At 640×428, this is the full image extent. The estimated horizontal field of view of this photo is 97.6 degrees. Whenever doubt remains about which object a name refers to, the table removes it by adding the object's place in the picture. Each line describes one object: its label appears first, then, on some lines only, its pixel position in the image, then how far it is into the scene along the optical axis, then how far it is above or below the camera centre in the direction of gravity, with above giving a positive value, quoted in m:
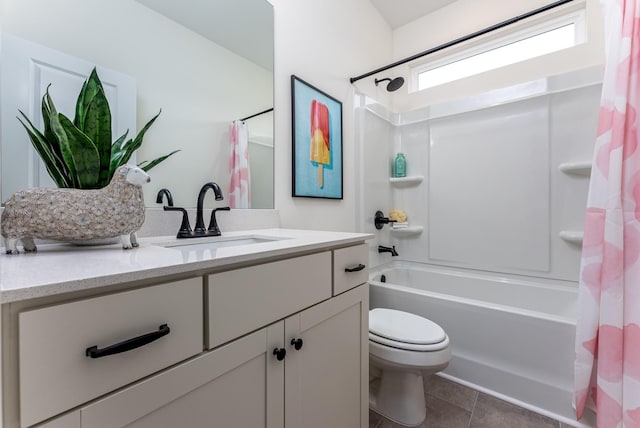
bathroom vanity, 0.38 -0.23
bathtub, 1.34 -0.66
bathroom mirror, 0.83 +0.52
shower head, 2.03 +0.92
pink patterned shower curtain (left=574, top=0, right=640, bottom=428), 1.13 -0.18
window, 1.91 +1.22
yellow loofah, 2.34 -0.05
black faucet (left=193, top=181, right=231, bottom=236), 1.05 -0.03
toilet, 1.21 -0.65
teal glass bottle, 2.46 +0.39
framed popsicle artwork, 1.54 +0.41
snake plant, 0.73 +0.18
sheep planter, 0.61 -0.01
